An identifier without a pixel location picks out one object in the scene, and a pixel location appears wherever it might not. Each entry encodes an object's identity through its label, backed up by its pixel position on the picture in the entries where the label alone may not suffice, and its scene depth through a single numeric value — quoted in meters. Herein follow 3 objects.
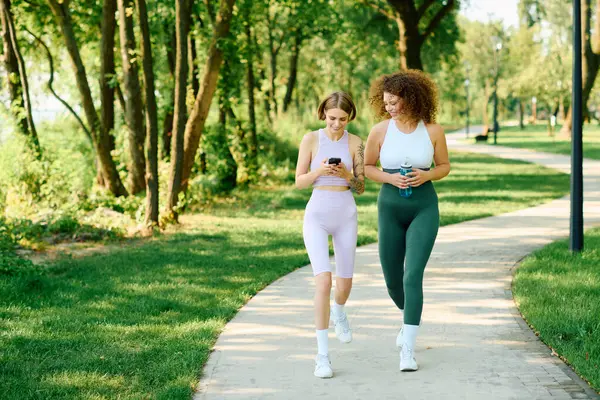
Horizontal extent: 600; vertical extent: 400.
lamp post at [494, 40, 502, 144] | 44.83
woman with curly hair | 5.48
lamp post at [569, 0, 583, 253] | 9.55
